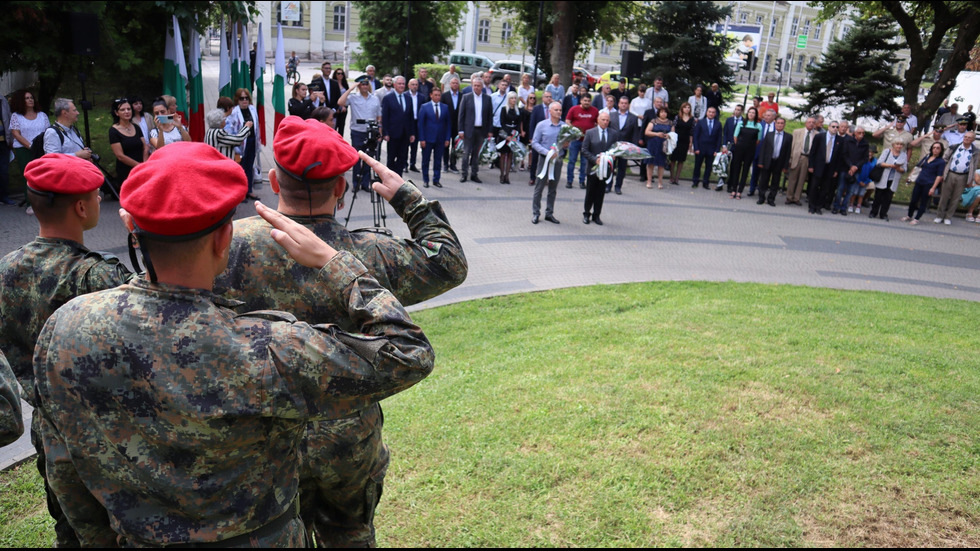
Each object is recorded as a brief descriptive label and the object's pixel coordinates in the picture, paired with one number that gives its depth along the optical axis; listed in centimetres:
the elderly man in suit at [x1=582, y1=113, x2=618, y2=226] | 1312
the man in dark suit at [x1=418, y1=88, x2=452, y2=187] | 1490
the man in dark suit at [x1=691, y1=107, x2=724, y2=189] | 1708
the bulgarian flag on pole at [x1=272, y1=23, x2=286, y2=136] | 1509
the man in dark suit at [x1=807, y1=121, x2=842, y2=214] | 1584
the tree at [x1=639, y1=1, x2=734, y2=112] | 2330
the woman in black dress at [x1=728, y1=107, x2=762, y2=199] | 1644
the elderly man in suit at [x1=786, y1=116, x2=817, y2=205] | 1614
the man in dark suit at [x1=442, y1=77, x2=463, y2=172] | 1574
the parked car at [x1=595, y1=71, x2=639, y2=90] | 3922
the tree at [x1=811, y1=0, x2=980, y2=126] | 2123
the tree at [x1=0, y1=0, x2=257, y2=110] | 1150
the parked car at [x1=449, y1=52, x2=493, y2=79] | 4184
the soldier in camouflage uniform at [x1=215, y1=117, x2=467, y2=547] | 276
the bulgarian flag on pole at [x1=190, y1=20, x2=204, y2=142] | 1358
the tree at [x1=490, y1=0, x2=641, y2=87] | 2602
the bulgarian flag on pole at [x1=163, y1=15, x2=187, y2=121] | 1305
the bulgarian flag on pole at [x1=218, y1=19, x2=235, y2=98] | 1416
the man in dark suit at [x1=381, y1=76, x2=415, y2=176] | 1444
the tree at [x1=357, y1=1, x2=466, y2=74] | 3159
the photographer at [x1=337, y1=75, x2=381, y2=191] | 1454
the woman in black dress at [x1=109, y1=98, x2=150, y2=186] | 1073
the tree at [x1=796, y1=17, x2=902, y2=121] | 2550
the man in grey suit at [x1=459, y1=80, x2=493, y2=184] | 1544
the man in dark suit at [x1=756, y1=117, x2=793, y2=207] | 1620
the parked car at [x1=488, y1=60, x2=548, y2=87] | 3884
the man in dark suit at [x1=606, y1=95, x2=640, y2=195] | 1573
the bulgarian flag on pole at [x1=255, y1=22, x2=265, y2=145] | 1504
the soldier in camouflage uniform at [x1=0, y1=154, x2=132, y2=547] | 300
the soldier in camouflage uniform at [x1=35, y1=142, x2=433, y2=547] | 194
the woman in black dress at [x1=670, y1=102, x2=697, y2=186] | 1731
